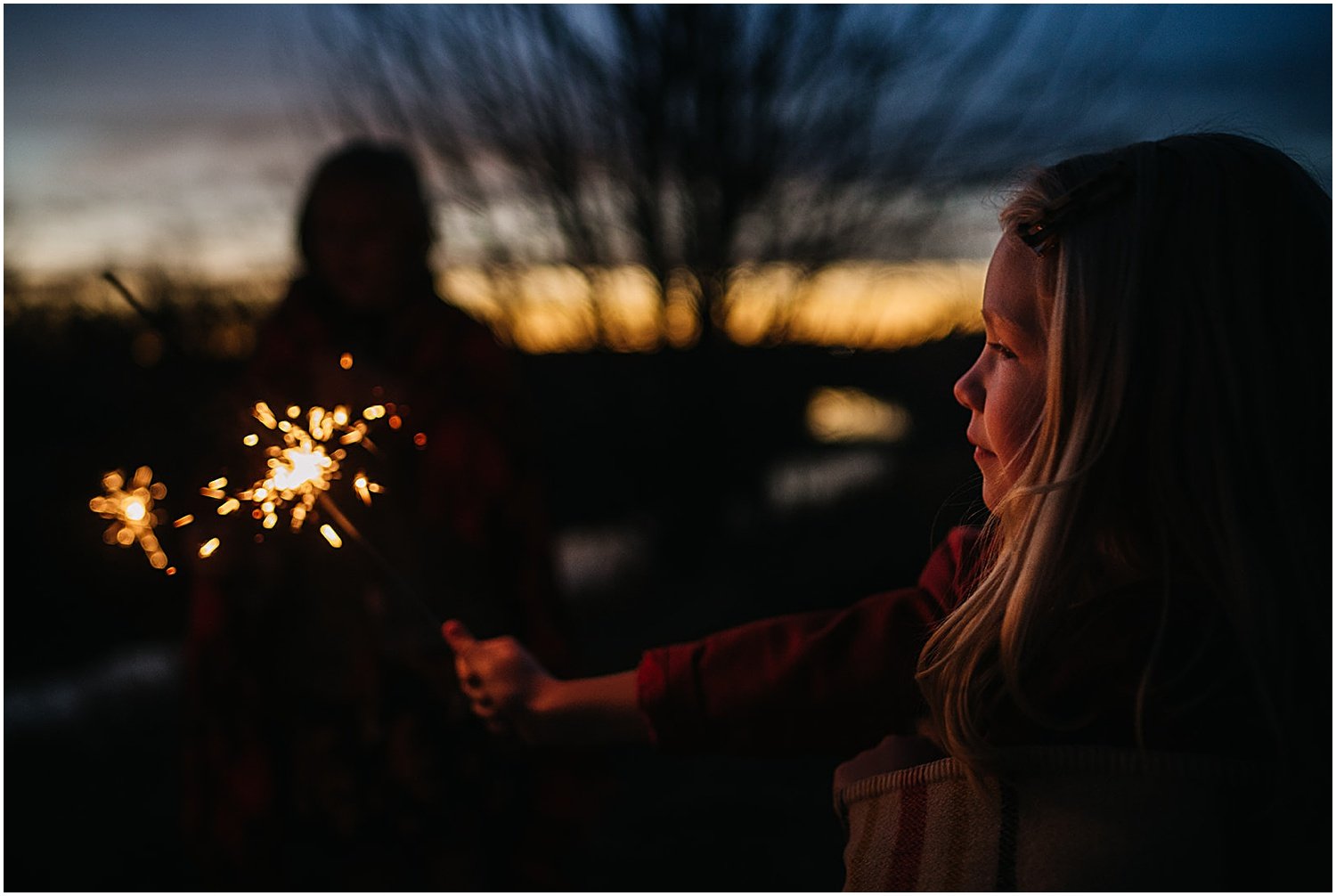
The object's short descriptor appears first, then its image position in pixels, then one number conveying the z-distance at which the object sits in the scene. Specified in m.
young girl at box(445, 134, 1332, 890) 0.93
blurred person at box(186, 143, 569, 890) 2.57
